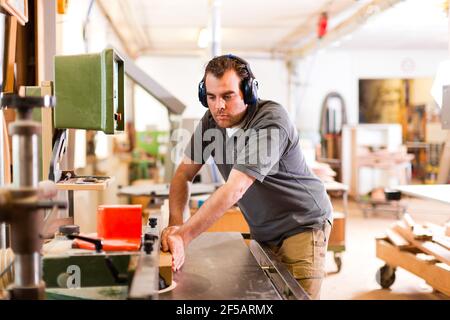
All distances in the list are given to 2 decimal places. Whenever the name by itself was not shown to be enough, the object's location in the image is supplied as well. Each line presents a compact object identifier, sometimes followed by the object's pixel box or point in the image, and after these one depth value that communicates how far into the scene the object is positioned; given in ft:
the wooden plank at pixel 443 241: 8.38
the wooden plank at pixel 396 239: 10.15
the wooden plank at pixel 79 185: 4.33
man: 4.83
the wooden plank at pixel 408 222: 10.23
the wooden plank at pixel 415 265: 8.45
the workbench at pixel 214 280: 3.43
